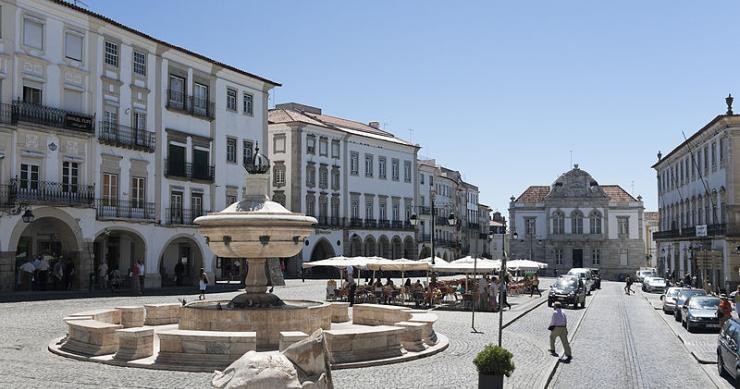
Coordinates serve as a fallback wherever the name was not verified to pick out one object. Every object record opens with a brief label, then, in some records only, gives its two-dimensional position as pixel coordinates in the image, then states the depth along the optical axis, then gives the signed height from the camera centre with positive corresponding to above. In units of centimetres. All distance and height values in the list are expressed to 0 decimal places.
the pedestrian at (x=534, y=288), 4262 -287
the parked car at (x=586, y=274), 5177 -261
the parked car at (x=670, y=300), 3148 -264
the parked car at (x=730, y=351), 1345 -213
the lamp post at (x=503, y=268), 1494 -61
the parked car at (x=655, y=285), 5284 -332
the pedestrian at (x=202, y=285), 3153 -192
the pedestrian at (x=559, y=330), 1698 -211
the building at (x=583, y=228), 8631 +114
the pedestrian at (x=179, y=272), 4169 -184
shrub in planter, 1147 -196
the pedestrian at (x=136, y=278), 3481 -180
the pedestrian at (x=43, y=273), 3288 -148
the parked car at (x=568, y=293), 3409 -251
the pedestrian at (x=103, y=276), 3572 -175
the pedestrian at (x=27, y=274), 3206 -151
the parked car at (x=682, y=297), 2766 -222
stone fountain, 1574 -37
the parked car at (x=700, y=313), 2392 -243
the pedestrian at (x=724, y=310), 2183 -213
